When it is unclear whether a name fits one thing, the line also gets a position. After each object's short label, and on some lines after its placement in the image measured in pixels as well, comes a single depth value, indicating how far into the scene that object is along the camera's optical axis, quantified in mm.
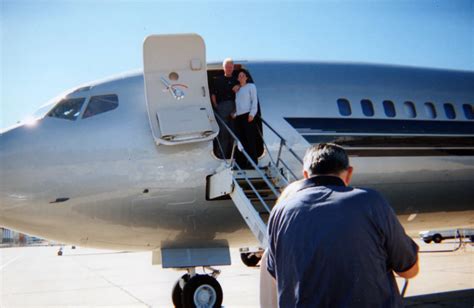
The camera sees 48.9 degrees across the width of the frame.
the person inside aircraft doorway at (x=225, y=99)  7977
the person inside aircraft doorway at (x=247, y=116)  7527
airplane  7176
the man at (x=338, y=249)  2381
